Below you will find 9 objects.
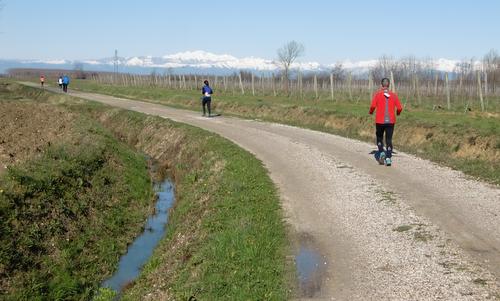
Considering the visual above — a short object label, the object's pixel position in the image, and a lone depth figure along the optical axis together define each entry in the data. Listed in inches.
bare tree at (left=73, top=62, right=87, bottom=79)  5767.7
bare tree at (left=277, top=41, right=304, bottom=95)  3936.0
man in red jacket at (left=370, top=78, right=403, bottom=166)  534.6
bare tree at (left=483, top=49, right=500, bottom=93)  1728.7
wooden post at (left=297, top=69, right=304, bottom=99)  1587.8
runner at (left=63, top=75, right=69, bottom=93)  2011.6
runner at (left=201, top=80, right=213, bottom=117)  1032.2
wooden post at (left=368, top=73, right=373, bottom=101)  1343.5
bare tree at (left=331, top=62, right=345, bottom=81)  4091.3
